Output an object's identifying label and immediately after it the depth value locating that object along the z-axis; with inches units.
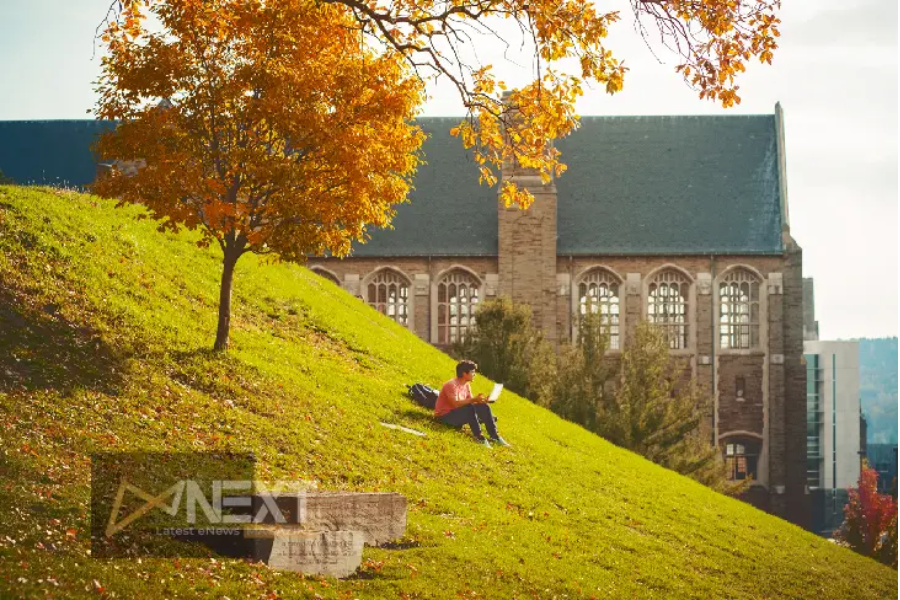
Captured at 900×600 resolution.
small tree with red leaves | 1563.7
